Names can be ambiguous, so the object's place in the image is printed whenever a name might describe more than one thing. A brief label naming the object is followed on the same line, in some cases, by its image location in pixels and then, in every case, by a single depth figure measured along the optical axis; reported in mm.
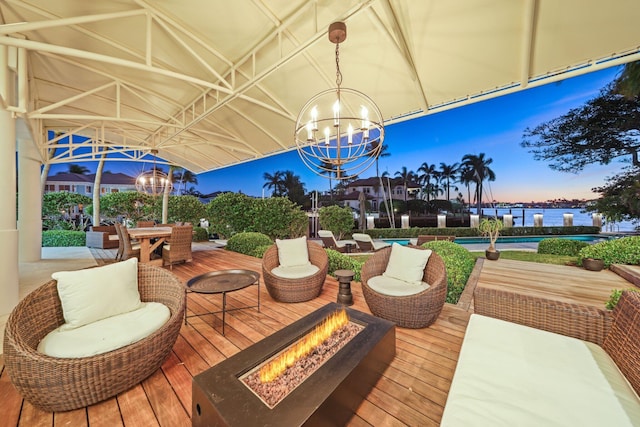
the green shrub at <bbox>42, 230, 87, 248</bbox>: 8281
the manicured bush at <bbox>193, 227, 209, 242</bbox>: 10227
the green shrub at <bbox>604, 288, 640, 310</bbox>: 2309
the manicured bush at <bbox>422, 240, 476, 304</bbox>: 3566
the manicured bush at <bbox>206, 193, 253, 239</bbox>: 8294
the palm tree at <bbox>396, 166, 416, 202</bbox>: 23250
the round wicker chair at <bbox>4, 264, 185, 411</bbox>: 1336
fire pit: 1106
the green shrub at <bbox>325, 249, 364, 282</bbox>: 4538
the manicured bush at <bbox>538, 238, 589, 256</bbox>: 6933
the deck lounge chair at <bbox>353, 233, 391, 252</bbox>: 8218
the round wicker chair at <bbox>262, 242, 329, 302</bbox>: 3141
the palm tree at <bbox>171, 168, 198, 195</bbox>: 22122
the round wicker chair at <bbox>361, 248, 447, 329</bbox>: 2383
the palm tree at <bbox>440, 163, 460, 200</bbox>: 22422
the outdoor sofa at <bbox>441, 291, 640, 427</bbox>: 1054
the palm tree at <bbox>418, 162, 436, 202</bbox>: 23141
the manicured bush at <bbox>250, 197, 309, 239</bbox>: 8336
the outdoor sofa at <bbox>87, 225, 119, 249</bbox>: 7461
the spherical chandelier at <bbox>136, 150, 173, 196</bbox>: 7180
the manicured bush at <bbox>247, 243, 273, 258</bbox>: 6341
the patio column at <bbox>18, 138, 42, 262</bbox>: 5391
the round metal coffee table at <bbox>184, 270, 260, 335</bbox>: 2498
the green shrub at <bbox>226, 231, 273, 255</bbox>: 6801
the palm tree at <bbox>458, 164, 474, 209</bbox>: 21250
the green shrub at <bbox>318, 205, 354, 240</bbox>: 11898
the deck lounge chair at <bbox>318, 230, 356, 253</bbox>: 7992
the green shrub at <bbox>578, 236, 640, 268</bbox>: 4664
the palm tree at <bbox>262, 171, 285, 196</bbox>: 24923
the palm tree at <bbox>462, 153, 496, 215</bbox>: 20062
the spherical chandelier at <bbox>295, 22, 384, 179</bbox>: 2225
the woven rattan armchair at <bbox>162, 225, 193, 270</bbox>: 5129
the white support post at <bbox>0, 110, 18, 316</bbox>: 2914
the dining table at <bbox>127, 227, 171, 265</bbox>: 4838
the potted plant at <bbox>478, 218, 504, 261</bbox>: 6273
